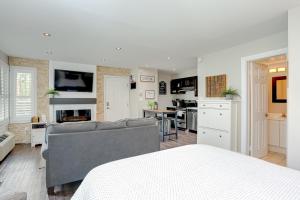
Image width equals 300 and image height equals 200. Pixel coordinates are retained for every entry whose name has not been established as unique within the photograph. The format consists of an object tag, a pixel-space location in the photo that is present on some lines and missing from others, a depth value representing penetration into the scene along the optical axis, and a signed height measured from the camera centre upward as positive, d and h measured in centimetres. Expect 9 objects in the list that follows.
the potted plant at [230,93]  367 +13
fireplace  538 -52
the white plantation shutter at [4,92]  407 +19
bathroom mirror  414 +24
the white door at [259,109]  360 -23
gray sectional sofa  229 -70
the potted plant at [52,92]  505 +22
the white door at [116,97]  629 +9
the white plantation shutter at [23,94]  475 +17
